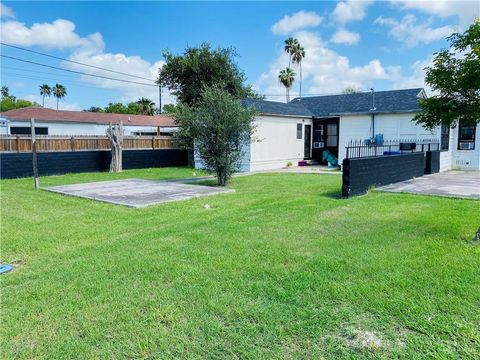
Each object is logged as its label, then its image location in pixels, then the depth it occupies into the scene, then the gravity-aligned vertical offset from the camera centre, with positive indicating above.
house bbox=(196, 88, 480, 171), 17.00 +1.08
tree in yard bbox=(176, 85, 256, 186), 10.95 +0.67
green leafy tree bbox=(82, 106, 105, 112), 55.39 +6.72
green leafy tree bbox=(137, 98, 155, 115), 49.69 +6.29
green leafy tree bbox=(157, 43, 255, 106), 18.73 +4.32
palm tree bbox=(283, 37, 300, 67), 41.88 +12.43
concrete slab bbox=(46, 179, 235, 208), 8.67 -1.18
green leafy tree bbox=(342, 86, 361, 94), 55.22 +9.66
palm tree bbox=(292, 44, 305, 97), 41.72 +11.32
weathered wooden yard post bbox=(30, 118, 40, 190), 10.66 -0.33
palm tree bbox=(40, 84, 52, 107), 61.69 +10.67
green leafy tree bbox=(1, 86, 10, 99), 58.92 +10.10
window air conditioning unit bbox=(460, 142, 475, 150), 16.90 +0.19
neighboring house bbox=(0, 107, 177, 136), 26.78 +2.36
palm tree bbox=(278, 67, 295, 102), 40.28 +8.39
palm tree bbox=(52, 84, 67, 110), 61.66 +10.51
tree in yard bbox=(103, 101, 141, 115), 52.50 +6.42
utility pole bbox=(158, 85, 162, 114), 46.43 +6.44
